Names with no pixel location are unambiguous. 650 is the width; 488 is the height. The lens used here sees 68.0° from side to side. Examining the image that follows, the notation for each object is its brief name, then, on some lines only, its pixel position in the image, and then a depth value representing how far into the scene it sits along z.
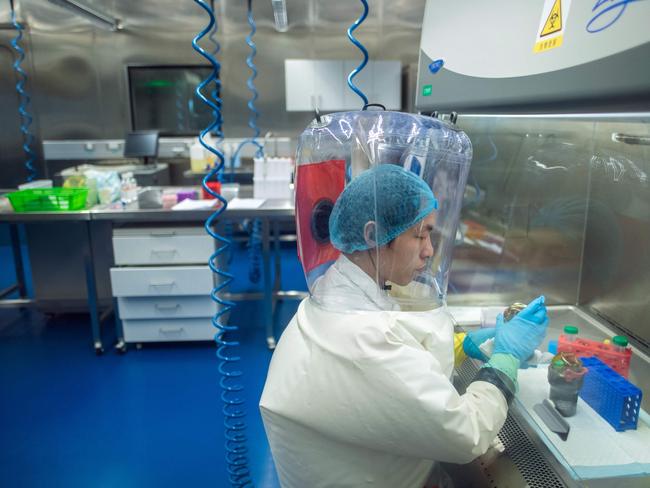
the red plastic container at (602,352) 1.03
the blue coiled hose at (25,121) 5.41
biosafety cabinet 0.62
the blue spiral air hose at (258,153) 4.22
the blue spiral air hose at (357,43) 1.13
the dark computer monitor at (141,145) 4.74
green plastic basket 2.78
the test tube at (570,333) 1.13
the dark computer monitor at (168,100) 5.58
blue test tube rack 0.86
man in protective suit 0.81
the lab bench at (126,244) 2.75
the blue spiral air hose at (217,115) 1.27
